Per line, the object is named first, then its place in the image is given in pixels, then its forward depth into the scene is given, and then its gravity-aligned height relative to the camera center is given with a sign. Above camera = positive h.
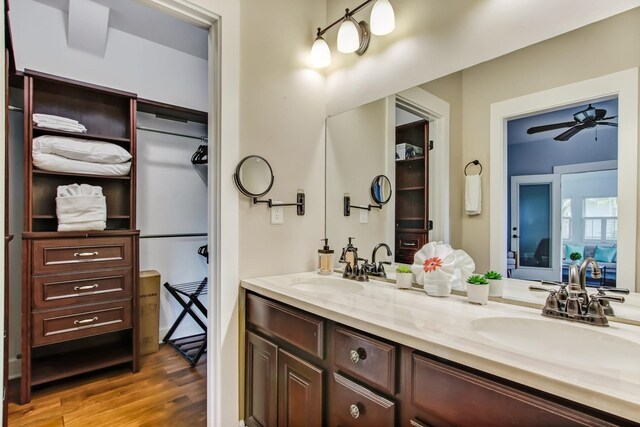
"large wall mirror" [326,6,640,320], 1.06 +0.22
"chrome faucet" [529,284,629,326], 0.98 -0.29
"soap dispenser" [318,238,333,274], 1.90 -0.29
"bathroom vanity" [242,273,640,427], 0.67 -0.41
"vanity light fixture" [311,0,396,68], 1.60 +0.96
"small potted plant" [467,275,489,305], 1.21 -0.29
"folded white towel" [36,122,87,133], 2.07 +0.56
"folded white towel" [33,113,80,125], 2.05 +0.60
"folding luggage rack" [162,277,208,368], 2.55 -0.93
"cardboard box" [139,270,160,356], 2.60 -0.80
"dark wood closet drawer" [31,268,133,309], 2.02 -0.50
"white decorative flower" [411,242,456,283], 1.38 -0.22
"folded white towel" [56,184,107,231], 2.10 +0.03
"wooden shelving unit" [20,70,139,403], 1.99 -0.32
